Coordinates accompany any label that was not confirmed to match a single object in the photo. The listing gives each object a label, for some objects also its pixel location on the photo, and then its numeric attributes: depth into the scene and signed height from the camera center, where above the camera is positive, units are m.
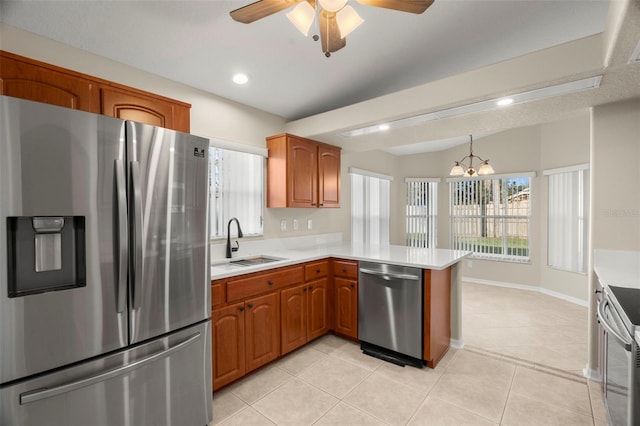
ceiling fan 1.34 +0.96
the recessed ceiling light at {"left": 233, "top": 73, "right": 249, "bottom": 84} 2.56 +1.19
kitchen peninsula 2.23 -0.82
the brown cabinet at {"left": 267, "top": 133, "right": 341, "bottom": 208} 3.24 +0.45
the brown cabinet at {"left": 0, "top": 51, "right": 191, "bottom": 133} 1.53 +0.72
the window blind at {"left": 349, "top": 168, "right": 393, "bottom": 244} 4.86 +0.04
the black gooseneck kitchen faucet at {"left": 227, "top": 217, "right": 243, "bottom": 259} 2.88 -0.25
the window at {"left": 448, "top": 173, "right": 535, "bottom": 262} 5.36 -0.15
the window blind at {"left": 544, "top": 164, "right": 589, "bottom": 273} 4.30 -0.16
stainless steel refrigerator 1.21 -0.29
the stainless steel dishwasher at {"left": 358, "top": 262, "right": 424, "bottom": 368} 2.57 -0.97
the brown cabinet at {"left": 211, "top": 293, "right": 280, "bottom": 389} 2.16 -1.03
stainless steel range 1.24 -0.71
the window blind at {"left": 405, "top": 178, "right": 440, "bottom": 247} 6.30 -0.07
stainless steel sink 2.92 -0.52
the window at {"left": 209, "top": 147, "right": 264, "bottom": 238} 2.91 +0.23
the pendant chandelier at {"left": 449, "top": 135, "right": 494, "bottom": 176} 4.25 +0.57
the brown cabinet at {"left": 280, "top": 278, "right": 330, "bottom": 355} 2.69 -1.02
